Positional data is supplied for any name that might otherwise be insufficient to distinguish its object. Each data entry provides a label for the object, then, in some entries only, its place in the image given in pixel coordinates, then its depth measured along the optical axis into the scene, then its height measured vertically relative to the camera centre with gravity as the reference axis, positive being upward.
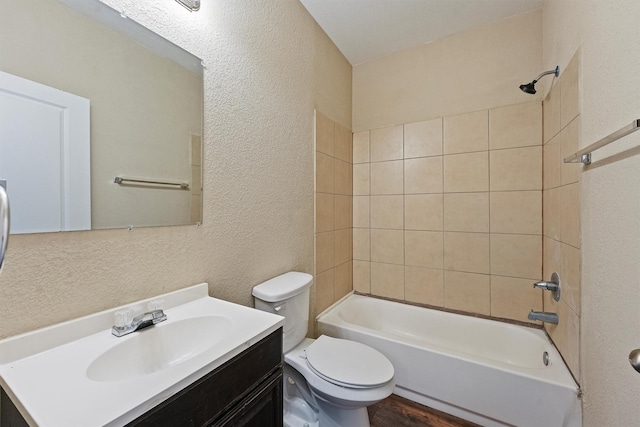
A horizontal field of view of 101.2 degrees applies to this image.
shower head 1.59 +0.75
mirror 0.69 +0.29
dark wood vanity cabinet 0.59 -0.49
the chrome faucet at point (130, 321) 0.81 -0.35
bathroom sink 0.51 -0.38
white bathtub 1.30 -0.91
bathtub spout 1.49 -0.60
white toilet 1.18 -0.76
